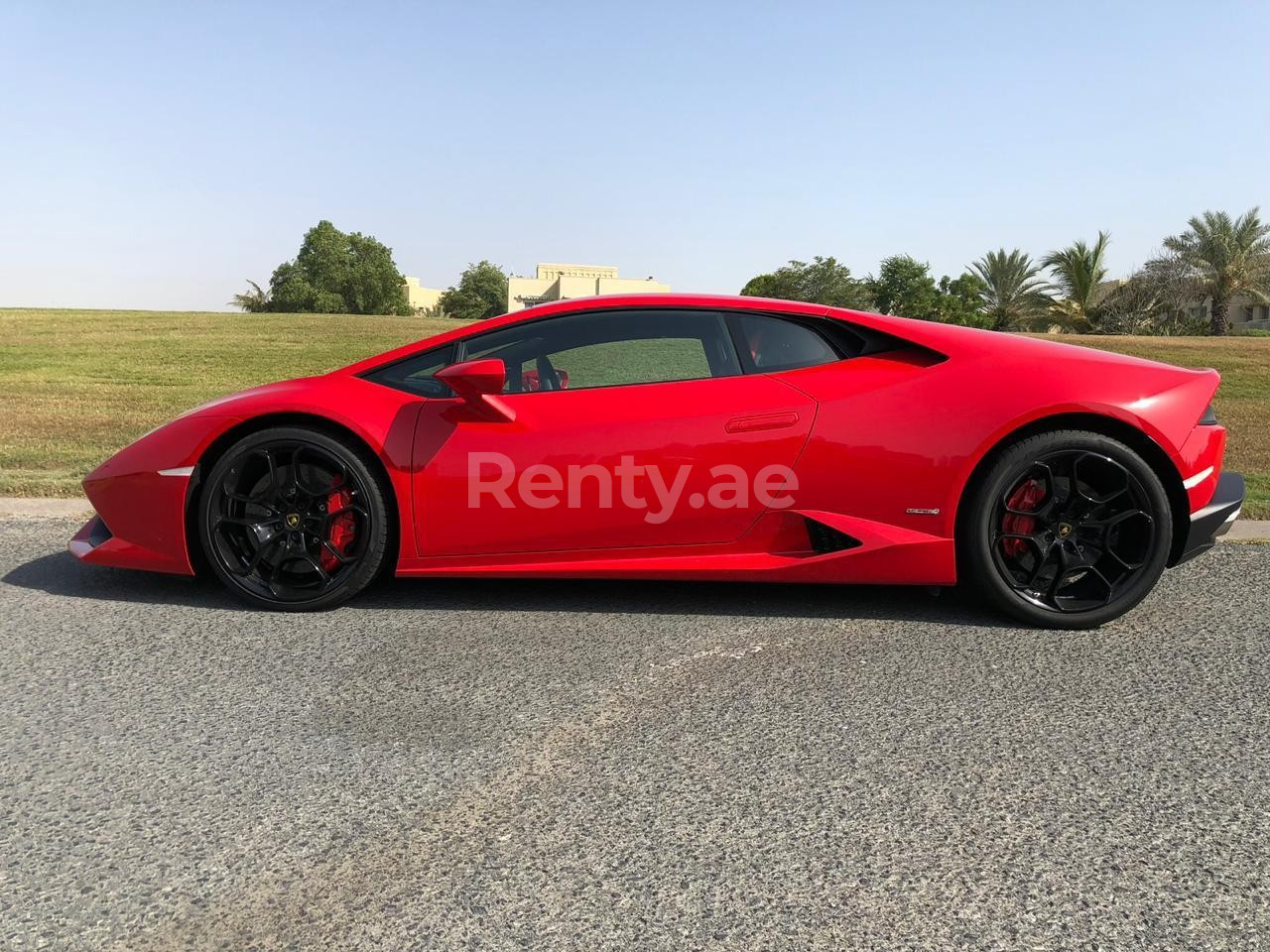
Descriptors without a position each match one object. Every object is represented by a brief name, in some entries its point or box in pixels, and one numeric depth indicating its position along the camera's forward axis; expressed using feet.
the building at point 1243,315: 117.39
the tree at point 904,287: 204.18
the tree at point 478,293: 294.25
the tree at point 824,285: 180.34
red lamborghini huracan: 10.68
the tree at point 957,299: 167.87
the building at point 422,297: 375.08
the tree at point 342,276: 269.85
